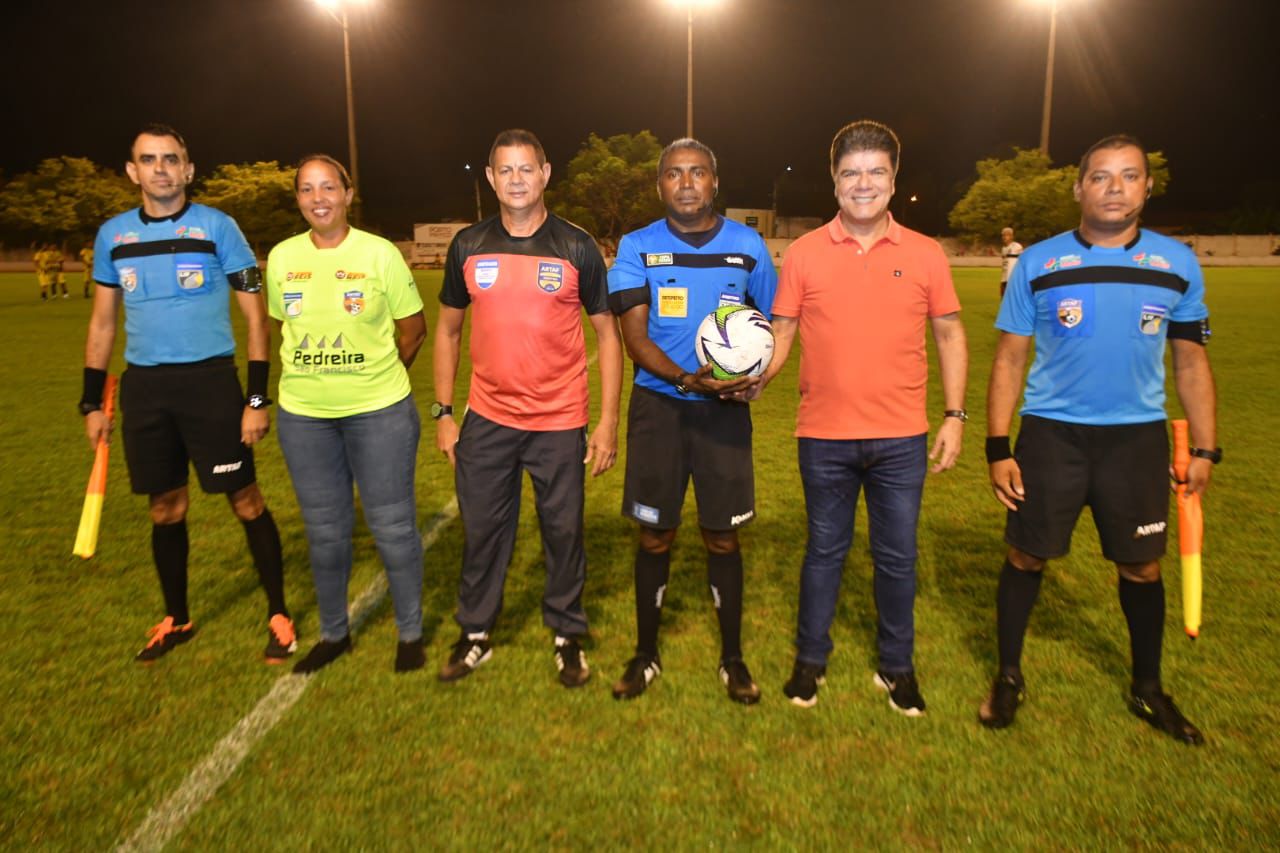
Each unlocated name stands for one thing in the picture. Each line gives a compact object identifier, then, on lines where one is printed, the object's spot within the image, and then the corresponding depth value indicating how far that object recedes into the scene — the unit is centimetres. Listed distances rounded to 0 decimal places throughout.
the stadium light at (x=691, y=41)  2927
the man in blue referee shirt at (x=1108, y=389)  287
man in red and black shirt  331
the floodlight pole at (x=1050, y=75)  2918
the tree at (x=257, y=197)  4175
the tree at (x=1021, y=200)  4772
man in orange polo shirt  304
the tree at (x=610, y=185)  7275
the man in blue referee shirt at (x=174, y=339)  343
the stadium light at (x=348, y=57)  2886
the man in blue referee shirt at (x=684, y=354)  316
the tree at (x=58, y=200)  5569
